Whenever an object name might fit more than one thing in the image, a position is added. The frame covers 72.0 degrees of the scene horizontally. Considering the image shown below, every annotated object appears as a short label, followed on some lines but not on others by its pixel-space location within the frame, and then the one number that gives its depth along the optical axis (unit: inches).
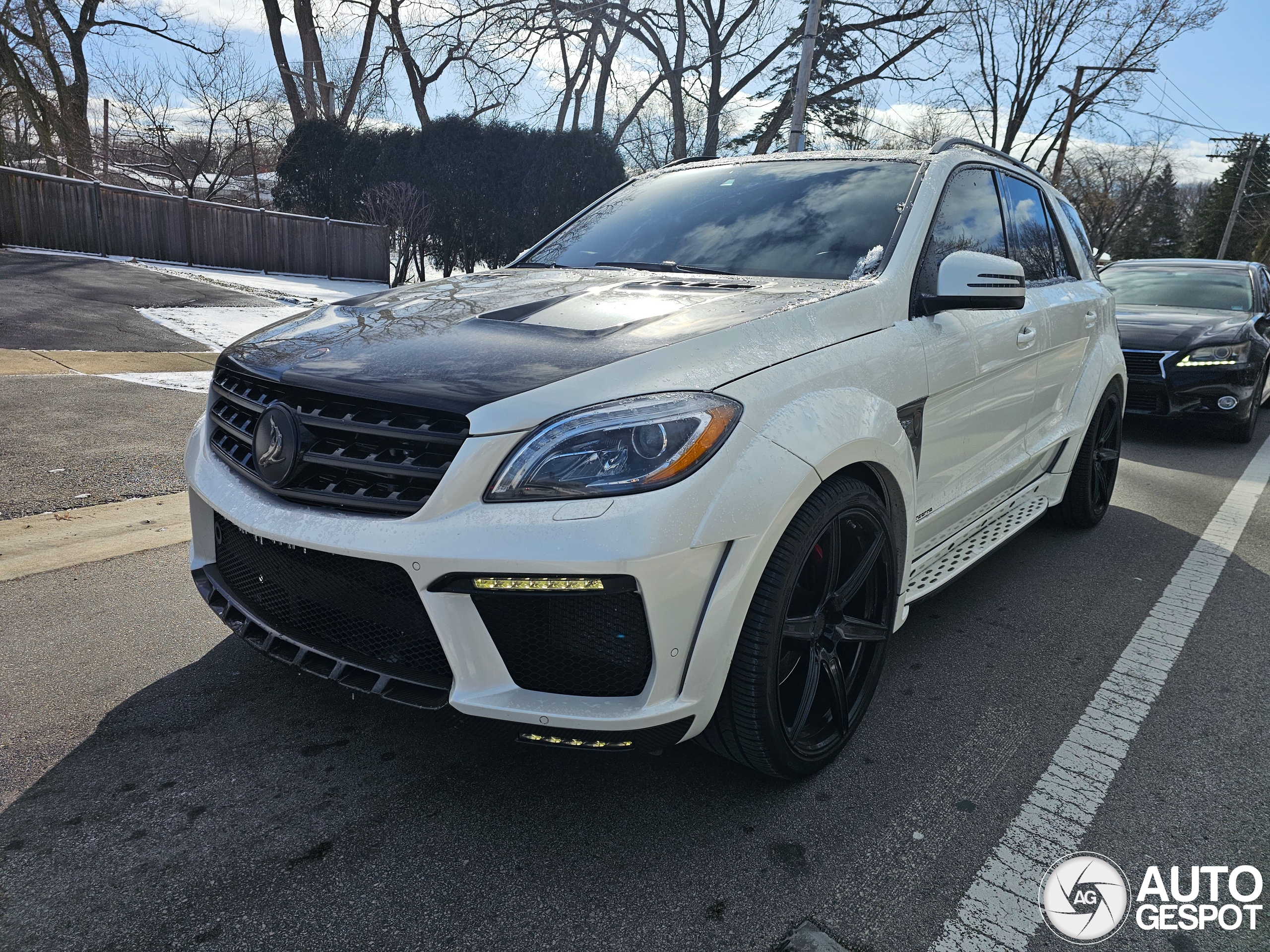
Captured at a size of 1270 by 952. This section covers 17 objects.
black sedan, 302.7
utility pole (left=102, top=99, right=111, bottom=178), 999.0
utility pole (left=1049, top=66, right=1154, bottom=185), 1207.3
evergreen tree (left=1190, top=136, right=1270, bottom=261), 2324.1
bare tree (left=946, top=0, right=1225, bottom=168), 1145.4
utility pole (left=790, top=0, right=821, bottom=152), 642.2
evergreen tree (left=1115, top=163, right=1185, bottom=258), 2645.2
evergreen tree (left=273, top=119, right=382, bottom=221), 1004.6
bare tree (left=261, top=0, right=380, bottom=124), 1125.1
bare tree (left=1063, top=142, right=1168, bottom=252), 1956.2
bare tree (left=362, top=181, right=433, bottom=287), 898.1
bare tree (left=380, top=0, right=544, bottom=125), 1005.2
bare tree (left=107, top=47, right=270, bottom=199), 988.6
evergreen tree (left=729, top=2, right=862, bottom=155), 1072.8
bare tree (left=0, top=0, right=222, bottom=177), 881.5
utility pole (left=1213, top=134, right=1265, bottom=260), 1995.6
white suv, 73.5
